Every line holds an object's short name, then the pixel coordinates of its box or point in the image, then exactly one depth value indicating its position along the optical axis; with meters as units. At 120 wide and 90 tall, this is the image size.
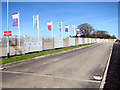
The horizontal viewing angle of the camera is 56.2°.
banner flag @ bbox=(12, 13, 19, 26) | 14.26
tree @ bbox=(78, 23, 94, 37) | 71.25
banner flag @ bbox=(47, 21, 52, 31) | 23.35
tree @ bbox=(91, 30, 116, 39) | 94.91
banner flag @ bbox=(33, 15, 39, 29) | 19.73
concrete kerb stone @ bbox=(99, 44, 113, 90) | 4.33
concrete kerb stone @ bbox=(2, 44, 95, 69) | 8.32
